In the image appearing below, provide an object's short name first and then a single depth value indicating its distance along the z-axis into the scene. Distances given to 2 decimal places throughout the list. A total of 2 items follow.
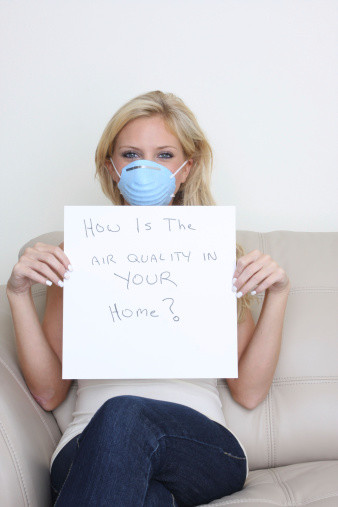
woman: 0.85
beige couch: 0.99
